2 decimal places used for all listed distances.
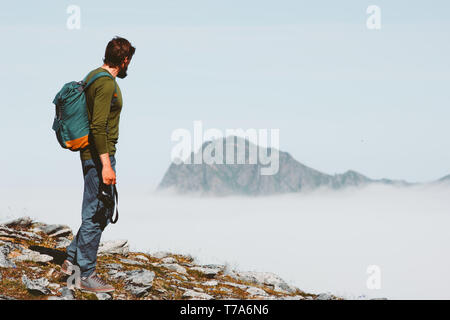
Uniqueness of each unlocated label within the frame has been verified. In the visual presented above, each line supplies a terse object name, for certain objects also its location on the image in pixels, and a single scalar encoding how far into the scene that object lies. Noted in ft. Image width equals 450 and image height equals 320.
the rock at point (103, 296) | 33.55
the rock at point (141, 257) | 51.20
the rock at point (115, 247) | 51.07
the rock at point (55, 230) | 52.54
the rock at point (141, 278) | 37.19
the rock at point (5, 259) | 37.81
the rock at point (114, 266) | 42.32
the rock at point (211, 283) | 43.32
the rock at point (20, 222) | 52.54
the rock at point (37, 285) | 33.12
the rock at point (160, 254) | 55.06
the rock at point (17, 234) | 47.37
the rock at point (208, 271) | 46.80
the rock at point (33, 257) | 39.93
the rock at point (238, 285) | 43.48
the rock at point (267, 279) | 48.28
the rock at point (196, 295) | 37.64
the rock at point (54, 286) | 34.58
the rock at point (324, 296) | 44.09
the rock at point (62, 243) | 48.86
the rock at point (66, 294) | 32.58
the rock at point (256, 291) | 41.86
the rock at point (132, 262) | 46.63
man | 30.96
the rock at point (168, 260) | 52.21
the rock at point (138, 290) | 35.78
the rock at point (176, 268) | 46.60
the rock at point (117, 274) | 38.58
